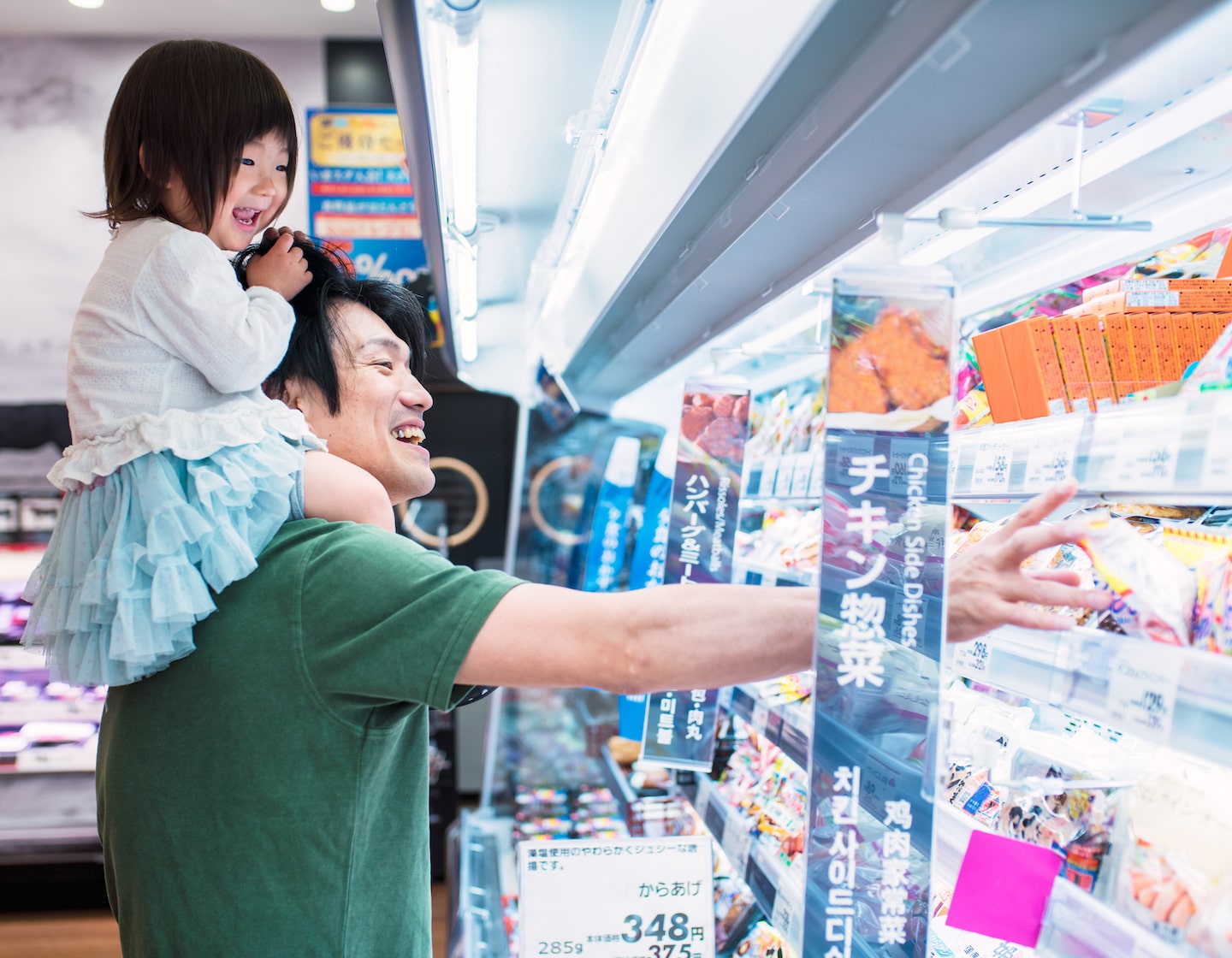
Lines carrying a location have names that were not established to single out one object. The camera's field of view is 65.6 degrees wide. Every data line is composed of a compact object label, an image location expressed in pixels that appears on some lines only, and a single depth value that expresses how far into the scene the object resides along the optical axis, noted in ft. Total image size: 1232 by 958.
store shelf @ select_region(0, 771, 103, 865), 14.94
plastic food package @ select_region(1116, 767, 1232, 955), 2.93
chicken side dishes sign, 3.05
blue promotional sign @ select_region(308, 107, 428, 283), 16.49
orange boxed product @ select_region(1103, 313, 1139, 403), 3.97
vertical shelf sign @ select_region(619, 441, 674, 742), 8.45
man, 3.19
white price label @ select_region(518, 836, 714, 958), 5.08
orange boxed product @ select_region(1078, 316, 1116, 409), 4.02
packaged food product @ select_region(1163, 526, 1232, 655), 2.92
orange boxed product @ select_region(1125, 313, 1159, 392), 3.94
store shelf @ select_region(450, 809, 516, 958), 8.55
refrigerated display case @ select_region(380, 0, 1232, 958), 3.06
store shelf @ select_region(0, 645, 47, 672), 15.12
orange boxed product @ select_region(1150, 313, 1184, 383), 3.92
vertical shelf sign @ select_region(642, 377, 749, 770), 6.32
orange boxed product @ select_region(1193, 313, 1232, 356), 3.87
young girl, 3.62
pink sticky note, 3.54
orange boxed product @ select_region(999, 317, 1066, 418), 4.10
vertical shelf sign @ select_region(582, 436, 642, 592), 10.78
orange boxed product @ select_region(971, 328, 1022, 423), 4.32
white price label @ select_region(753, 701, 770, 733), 6.09
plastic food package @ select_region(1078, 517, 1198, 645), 3.10
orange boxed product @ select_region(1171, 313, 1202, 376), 3.89
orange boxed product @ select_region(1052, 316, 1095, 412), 4.05
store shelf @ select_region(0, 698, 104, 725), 15.08
